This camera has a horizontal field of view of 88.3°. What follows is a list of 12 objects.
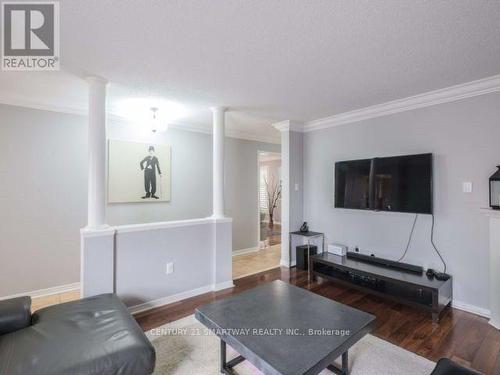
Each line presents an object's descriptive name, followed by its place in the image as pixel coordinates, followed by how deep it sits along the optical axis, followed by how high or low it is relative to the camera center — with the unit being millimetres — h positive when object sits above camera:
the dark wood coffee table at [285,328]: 1375 -880
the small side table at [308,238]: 4039 -795
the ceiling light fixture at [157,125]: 3145 +800
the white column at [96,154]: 2523 +351
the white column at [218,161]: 3408 +381
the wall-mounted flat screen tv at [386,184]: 2945 +76
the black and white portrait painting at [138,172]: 3684 +267
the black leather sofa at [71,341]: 1345 -899
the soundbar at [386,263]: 3009 -918
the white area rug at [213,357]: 1858 -1298
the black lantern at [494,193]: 2553 -34
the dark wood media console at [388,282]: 2570 -1071
